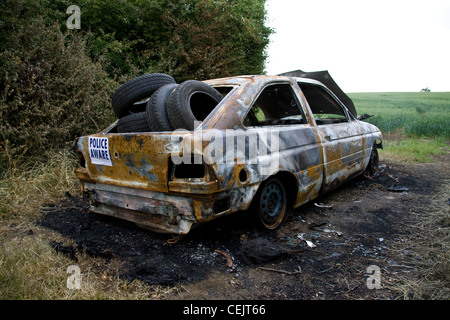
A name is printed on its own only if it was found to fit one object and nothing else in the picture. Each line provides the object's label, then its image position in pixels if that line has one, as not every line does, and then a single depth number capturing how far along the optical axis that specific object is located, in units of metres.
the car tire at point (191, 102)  2.44
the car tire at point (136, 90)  3.10
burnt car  2.30
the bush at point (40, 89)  4.44
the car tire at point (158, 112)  2.53
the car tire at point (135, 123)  2.81
